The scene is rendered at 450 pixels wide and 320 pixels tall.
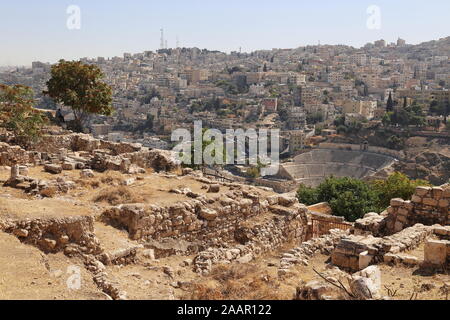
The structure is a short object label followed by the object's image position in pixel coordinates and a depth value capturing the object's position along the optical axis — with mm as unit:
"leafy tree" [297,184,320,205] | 24734
